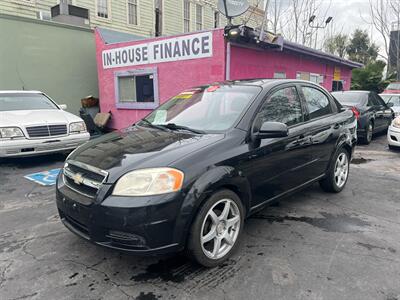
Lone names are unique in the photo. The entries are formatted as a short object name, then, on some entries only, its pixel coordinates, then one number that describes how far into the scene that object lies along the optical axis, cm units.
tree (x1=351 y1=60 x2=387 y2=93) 2068
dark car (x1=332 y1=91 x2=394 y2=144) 854
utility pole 1800
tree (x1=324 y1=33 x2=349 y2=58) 2502
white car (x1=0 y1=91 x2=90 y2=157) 602
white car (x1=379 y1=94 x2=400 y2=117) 1211
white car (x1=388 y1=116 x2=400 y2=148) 759
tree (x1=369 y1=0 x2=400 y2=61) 2148
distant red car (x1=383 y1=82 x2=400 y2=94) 1869
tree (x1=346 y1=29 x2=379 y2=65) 3161
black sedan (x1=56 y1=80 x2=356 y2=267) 246
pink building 788
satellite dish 746
